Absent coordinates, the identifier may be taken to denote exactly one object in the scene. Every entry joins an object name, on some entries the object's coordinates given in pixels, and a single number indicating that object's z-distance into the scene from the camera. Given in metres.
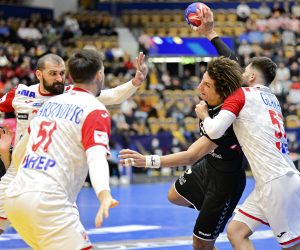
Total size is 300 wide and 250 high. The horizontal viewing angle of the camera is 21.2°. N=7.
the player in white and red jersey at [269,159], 6.47
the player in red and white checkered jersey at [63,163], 4.98
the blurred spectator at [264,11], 29.97
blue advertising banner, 28.80
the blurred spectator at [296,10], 29.76
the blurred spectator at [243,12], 30.27
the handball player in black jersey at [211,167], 6.59
